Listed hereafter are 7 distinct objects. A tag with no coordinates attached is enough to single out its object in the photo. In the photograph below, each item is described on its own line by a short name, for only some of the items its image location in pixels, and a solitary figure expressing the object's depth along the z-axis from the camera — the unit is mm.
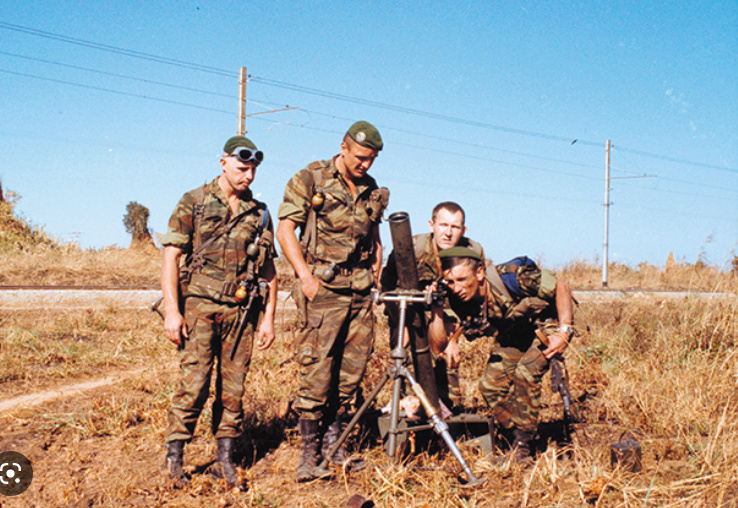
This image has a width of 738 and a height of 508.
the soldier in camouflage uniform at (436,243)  4477
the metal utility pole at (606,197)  30338
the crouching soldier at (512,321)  4109
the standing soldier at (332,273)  3875
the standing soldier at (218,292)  3742
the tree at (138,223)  20562
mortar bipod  3297
